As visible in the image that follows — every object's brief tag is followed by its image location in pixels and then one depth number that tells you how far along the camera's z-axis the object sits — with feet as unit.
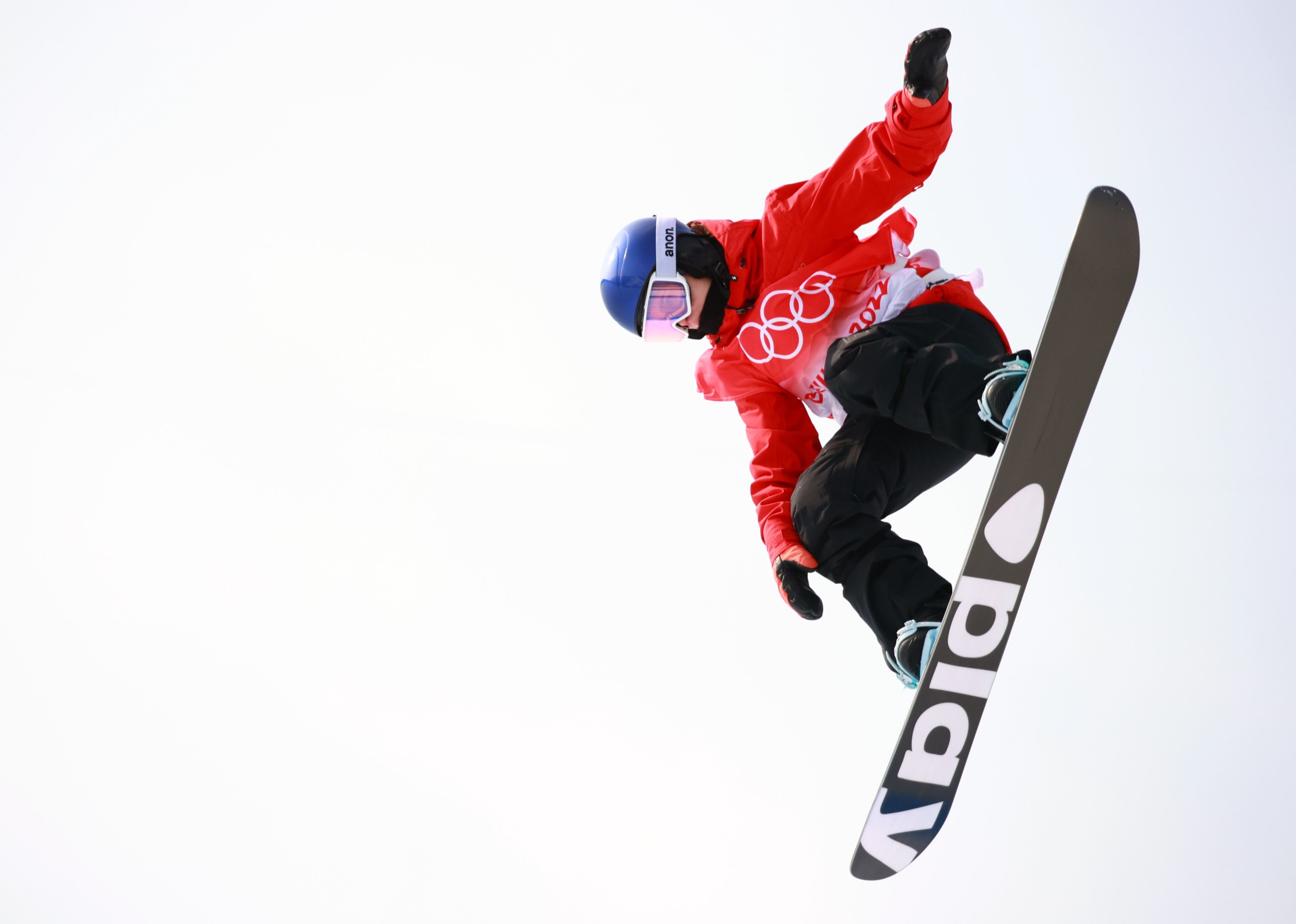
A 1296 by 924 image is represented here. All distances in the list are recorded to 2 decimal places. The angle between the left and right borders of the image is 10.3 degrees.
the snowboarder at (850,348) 54.61
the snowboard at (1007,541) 53.81
